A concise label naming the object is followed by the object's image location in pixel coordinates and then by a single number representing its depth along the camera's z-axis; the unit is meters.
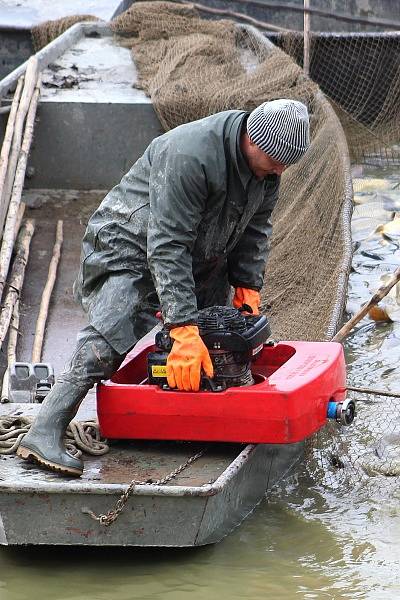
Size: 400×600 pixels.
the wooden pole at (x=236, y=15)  24.53
